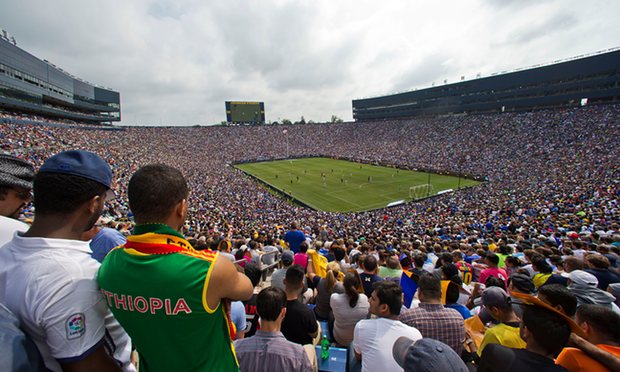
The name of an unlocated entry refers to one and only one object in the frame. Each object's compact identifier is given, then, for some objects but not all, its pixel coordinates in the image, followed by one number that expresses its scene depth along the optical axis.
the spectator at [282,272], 5.59
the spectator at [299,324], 3.57
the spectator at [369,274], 5.67
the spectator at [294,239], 10.16
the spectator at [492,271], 6.54
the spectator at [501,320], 3.37
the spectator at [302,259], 7.16
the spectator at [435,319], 3.61
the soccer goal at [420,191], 35.19
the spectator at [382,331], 3.06
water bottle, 3.71
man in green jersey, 1.60
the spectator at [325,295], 5.09
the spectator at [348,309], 4.29
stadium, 13.79
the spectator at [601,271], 5.96
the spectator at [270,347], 2.56
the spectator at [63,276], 1.47
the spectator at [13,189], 2.22
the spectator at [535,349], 2.40
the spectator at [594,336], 2.63
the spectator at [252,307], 4.32
